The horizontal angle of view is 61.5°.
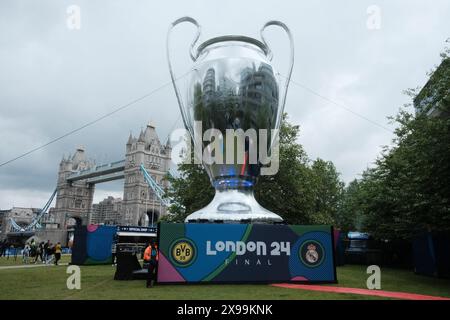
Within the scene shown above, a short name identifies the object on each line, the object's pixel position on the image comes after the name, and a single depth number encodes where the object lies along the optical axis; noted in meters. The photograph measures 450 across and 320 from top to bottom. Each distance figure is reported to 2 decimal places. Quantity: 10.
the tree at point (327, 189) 27.66
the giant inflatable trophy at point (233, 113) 9.27
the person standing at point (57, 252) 18.07
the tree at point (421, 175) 11.06
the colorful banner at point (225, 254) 9.12
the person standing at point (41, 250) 22.82
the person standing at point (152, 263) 8.88
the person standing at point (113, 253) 20.56
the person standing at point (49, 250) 20.12
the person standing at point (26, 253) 21.13
